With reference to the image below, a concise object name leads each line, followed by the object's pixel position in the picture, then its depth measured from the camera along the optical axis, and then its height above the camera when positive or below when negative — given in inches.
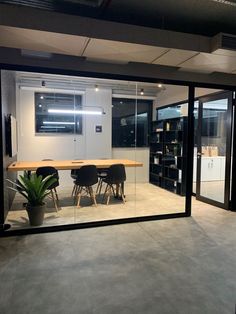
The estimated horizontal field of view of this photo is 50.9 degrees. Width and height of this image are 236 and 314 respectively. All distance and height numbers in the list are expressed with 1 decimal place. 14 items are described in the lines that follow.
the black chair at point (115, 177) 182.5 -27.1
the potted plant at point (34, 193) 141.7 -30.3
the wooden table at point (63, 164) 161.0 -15.6
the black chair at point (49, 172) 162.3 -20.7
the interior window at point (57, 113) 168.9 +19.2
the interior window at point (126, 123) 186.7 +14.1
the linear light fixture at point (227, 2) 106.2 +60.3
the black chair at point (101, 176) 184.2 -26.2
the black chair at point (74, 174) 173.0 -23.4
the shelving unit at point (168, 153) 226.7 -11.3
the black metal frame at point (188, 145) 134.6 -2.4
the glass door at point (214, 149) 185.3 -6.2
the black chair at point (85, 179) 171.3 -26.6
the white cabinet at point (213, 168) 195.5 -21.9
